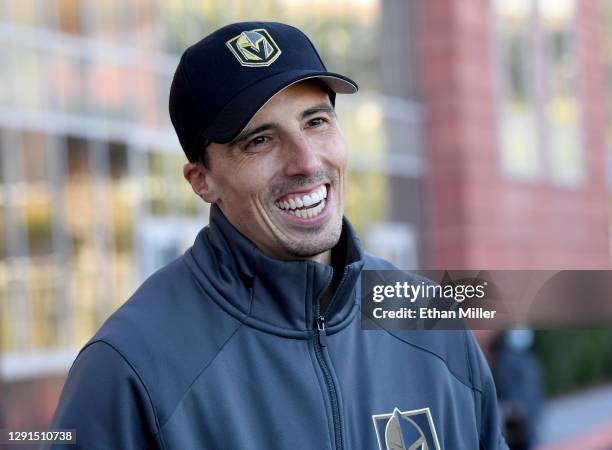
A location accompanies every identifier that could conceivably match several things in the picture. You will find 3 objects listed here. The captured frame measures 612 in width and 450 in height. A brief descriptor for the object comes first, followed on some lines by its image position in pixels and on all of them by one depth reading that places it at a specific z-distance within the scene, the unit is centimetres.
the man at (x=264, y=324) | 199
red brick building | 1864
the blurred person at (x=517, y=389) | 1003
